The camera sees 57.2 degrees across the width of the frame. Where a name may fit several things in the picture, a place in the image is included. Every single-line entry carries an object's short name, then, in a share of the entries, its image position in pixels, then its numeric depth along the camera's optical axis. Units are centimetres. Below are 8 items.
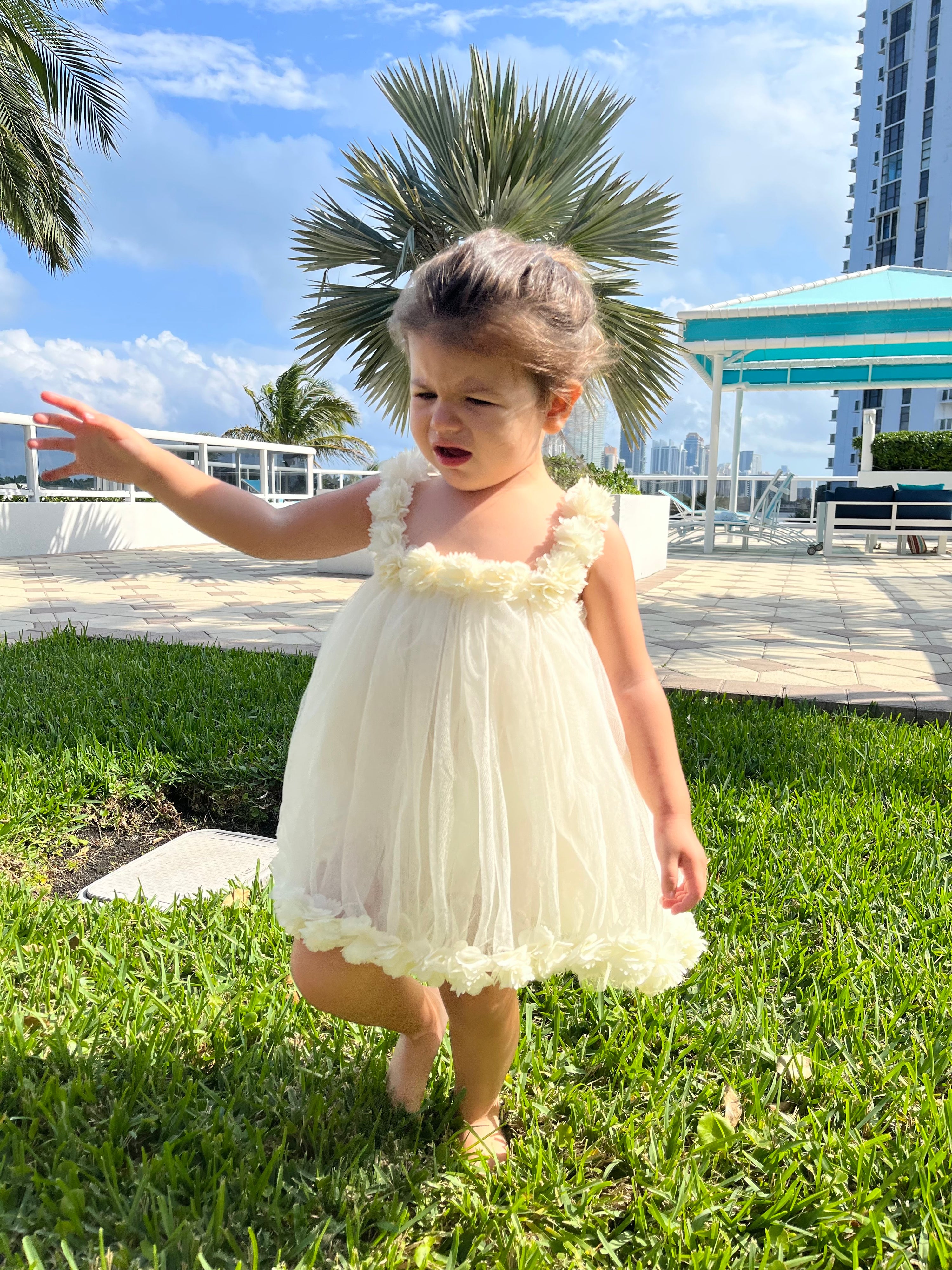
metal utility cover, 209
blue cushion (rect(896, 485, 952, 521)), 1262
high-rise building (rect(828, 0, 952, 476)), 4766
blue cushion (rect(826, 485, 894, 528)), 1273
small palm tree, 2545
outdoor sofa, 1243
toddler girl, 111
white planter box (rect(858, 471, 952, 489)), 1434
